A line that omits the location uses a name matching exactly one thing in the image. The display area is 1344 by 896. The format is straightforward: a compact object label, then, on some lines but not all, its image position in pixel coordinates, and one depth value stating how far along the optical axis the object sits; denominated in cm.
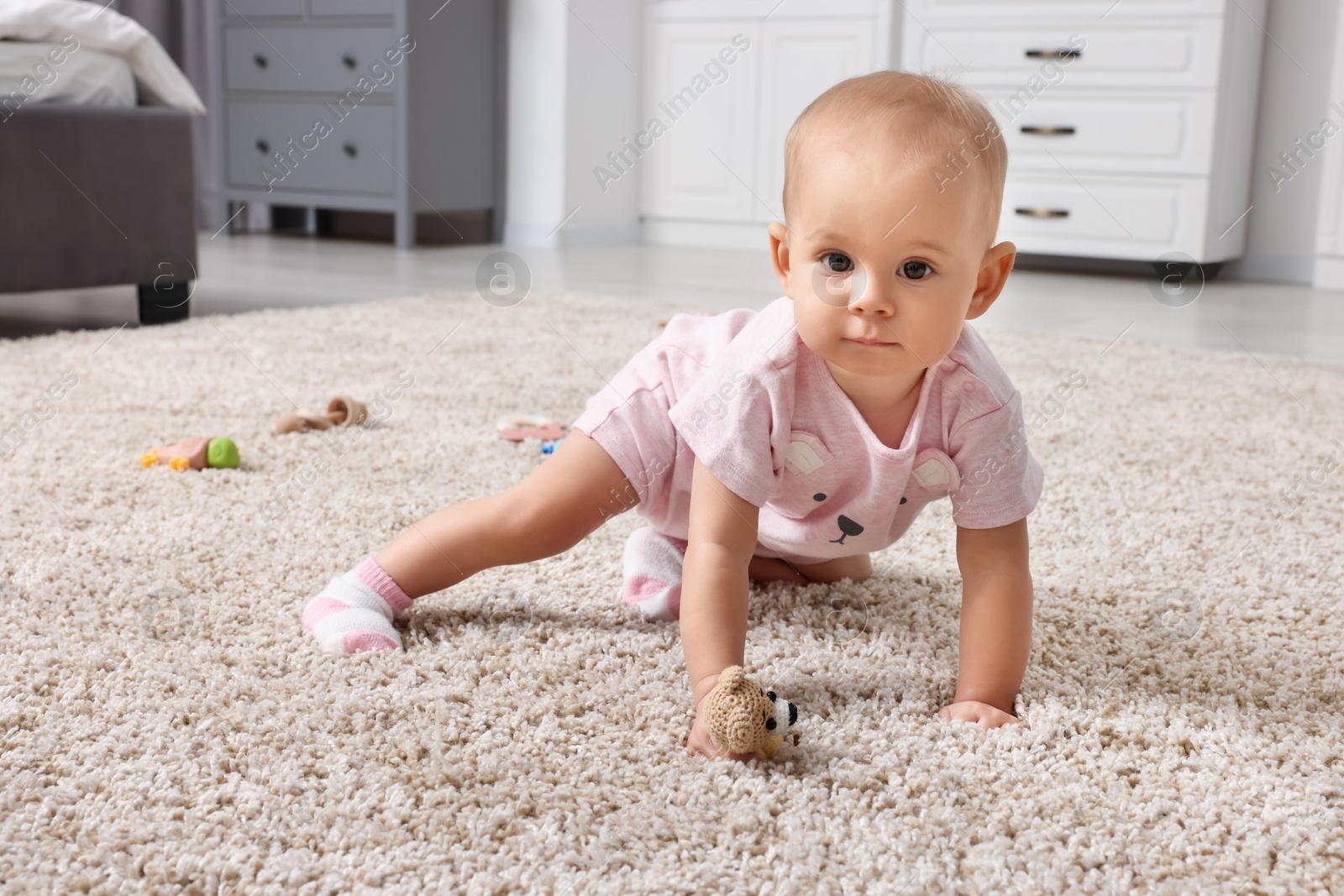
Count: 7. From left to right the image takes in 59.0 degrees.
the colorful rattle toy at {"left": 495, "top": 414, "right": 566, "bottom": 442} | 128
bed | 184
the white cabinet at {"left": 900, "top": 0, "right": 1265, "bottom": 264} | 283
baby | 60
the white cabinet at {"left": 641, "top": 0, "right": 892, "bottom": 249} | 336
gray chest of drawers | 340
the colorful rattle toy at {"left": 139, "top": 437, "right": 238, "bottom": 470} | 112
